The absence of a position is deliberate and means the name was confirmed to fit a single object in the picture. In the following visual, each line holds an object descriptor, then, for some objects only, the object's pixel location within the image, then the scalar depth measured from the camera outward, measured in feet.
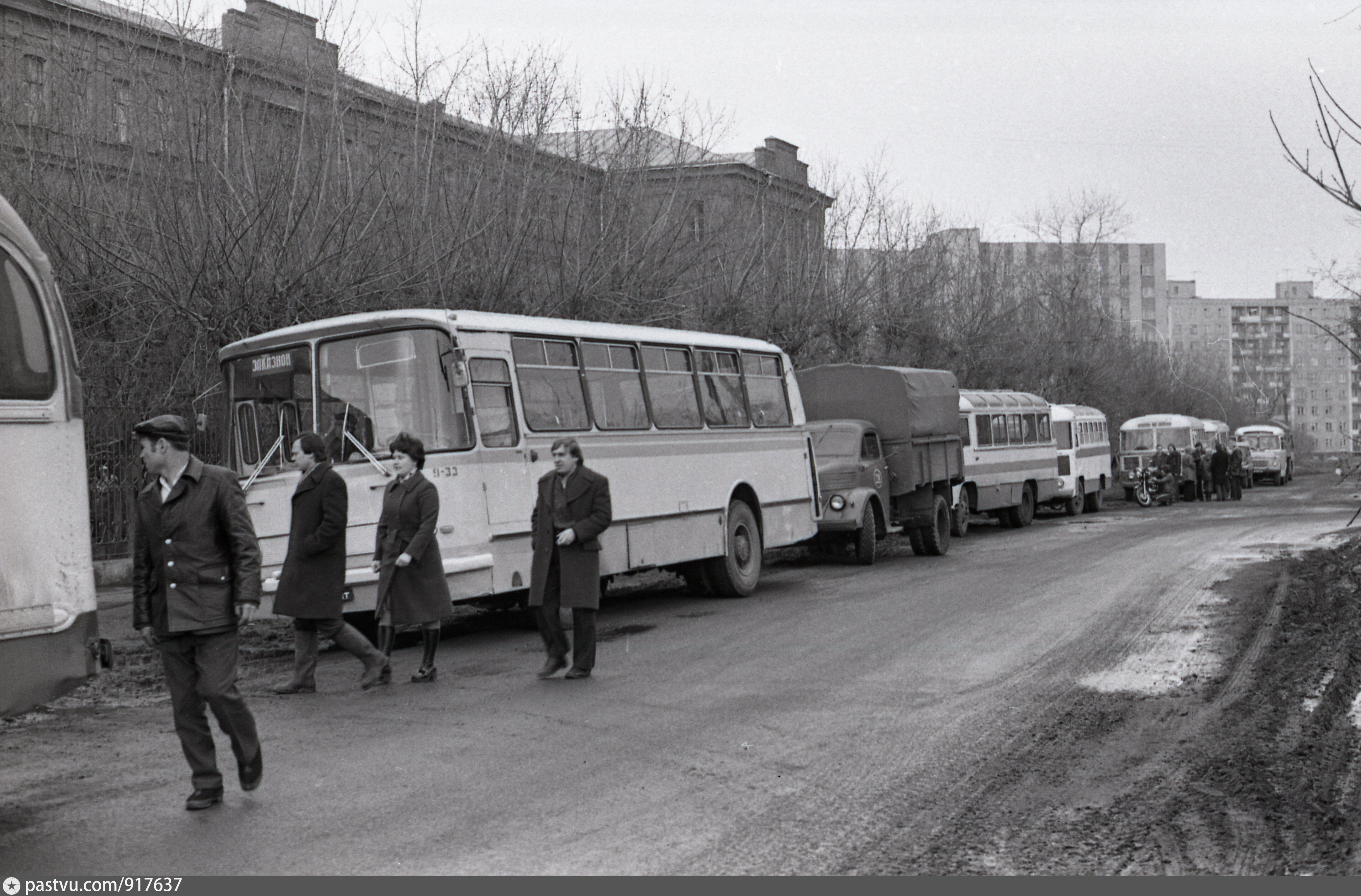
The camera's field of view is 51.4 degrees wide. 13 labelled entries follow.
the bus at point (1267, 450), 217.56
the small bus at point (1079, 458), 125.29
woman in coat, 35.12
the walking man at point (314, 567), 32.55
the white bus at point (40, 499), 21.20
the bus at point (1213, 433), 201.57
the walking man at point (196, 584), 21.71
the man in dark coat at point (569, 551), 34.12
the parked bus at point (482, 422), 41.60
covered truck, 77.25
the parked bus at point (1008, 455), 98.89
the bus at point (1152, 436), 159.12
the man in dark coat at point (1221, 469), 147.33
